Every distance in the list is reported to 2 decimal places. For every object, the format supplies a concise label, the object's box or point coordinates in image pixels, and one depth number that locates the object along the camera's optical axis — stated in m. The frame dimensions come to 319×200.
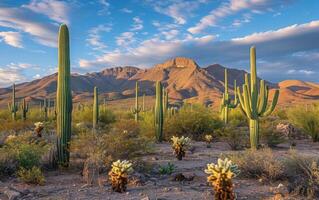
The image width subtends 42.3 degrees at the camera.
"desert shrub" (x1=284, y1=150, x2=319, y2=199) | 7.62
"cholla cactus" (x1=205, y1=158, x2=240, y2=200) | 6.84
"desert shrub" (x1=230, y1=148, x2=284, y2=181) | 8.72
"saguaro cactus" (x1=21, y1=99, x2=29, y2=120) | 30.07
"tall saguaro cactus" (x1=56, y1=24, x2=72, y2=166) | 10.50
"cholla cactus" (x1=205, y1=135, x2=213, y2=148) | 17.39
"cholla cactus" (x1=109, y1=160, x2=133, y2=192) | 7.98
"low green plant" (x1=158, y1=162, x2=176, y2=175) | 9.86
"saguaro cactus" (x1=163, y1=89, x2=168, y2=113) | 27.15
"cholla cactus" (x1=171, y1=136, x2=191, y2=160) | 12.13
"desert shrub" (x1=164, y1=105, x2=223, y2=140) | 19.34
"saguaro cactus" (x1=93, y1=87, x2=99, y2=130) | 25.27
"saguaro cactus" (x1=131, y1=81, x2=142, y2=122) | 30.63
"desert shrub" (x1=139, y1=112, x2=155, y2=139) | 19.37
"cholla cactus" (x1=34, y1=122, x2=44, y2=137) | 18.78
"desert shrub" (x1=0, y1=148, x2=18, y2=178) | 9.88
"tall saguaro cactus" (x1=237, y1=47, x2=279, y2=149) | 14.42
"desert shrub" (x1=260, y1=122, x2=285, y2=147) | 16.60
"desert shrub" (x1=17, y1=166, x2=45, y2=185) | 8.77
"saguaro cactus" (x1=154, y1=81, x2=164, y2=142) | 18.59
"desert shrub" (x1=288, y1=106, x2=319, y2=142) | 19.24
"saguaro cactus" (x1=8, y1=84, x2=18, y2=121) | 31.34
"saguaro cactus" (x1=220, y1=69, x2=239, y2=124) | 25.63
